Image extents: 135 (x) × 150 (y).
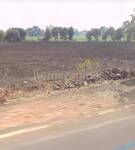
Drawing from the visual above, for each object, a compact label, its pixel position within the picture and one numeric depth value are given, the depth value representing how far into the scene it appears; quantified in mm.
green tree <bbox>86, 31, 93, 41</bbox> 83875
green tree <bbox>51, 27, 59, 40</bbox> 79625
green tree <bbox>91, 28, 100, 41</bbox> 84500
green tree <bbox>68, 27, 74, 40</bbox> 80519
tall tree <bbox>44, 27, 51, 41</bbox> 78062
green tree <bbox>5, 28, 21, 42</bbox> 70000
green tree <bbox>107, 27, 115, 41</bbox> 82275
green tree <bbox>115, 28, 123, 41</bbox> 78750
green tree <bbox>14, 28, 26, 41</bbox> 75125
